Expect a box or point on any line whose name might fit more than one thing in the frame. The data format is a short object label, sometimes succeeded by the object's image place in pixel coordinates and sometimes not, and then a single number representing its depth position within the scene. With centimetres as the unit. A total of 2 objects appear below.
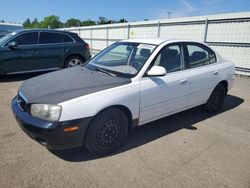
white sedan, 279
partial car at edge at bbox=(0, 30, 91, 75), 733
